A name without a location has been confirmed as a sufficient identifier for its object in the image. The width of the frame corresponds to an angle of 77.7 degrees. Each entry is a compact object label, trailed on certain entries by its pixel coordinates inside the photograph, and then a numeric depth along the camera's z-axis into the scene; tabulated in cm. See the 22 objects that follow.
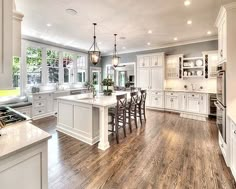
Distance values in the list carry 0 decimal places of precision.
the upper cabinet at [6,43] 116
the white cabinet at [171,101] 628
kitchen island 321
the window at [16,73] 527
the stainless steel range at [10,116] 188
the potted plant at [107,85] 458
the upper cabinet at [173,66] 636
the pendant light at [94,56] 391
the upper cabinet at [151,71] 667
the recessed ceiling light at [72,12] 341
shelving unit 604
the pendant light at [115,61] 484
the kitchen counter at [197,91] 573
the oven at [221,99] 262
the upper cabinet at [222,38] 267
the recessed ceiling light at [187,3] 302
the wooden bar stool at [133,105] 416
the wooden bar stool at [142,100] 486
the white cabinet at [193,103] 569
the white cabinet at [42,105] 538
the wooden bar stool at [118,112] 347
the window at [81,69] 799
